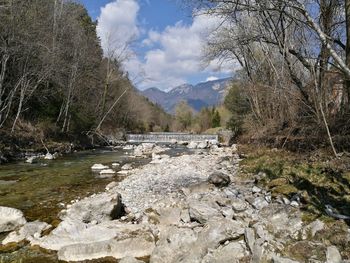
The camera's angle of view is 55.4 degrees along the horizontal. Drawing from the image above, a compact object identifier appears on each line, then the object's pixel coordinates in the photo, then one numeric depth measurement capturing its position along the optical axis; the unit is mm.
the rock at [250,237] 4173
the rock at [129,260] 4425
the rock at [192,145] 27202
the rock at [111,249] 4852
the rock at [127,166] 13511
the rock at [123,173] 12100
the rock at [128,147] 24969
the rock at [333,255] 3604
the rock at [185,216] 5881
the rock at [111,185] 9516
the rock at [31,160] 15203
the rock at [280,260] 3567
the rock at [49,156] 16803
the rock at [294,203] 5540
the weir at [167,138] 33719
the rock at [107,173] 11727
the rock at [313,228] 4375
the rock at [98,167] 13381
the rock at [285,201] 5795
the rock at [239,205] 5773
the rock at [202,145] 26931
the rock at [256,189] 6911
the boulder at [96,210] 6371
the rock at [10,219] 6145
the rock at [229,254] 4082
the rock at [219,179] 8055
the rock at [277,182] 7029
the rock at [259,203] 5792
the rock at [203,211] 5531
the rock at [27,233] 5586
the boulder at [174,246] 4525
